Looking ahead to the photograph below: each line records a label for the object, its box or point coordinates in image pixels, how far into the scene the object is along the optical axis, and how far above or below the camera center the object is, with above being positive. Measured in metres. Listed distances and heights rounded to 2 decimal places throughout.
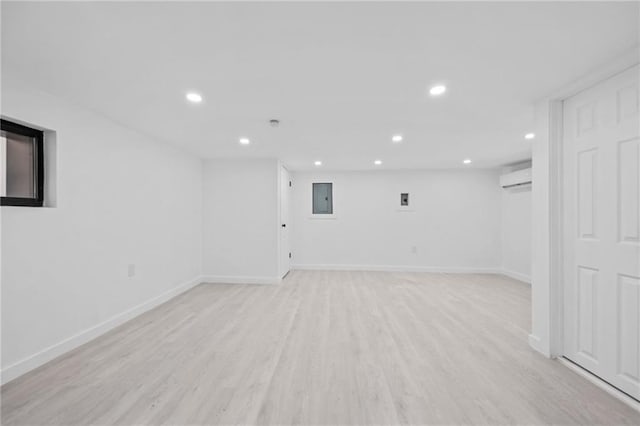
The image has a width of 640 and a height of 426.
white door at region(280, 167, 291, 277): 4.95 -0.20
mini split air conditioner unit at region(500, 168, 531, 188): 4.60 +0.64
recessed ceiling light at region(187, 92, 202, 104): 2.20 +1.01
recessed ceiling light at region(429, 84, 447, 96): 2.05 +1.00
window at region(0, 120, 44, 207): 1.99 +0.39
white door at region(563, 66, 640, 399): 1.74 -0.13
